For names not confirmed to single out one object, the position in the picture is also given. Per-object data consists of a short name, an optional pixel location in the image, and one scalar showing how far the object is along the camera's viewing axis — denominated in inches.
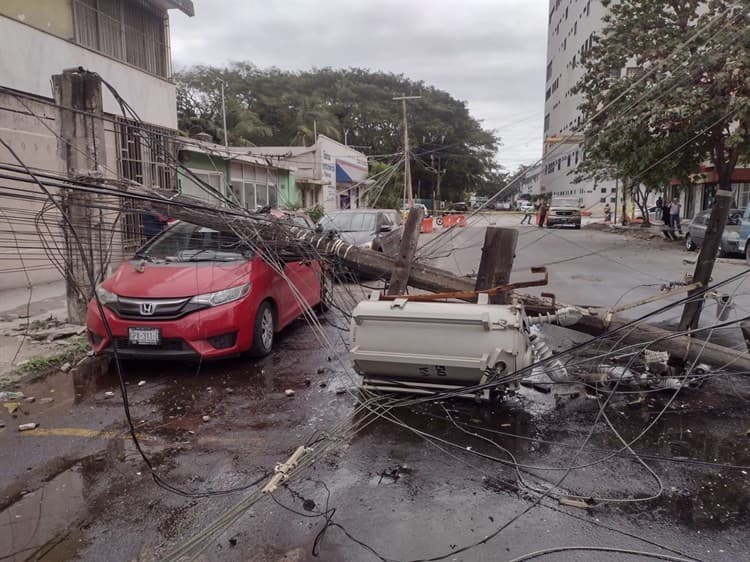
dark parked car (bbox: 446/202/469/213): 1720.7
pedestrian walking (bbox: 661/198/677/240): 974.5
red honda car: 221.1
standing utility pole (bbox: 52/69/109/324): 275.6
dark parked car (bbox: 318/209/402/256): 479.5
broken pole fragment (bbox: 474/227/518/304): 217.0
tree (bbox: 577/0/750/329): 598.5
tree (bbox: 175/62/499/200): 1786.4
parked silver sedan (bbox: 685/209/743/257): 646.5
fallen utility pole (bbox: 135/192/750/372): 210.5
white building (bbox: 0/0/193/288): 406.9
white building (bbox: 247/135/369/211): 1182.9
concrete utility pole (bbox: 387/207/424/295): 234.7
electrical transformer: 170.9
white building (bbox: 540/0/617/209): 1934.1
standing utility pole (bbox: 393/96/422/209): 896.6
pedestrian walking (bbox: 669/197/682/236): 1035.3
